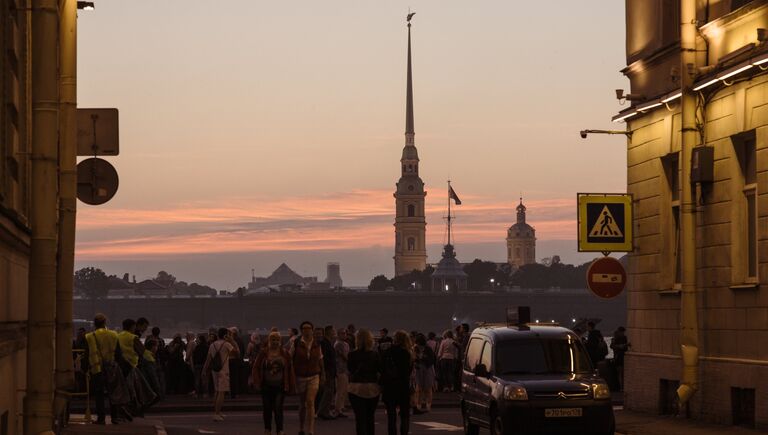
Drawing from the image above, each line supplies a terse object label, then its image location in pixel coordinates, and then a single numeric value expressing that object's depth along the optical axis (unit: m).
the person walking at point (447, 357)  36.41
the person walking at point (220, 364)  28.11
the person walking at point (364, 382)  19.38
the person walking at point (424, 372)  31.58
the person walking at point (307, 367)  21.69
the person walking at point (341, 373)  29.38
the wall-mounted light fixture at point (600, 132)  27.33
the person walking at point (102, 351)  23.17
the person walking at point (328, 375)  28.73
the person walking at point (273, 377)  21.25
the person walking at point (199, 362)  36.78
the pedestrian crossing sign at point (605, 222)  25.48
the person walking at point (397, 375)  19.83
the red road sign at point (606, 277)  23.75
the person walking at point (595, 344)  36.84
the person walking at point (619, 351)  35.16
